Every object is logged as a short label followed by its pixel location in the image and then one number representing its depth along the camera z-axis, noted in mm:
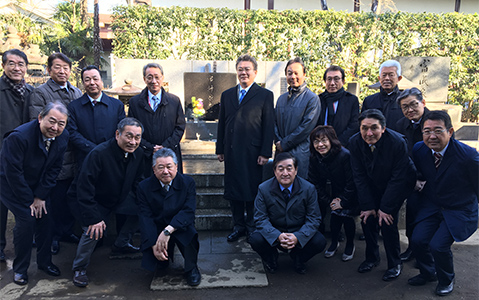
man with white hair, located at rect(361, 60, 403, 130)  4023
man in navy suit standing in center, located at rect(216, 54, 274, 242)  3908
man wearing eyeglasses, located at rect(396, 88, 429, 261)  3473
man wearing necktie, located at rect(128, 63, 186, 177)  3898
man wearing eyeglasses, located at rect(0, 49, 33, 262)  3803
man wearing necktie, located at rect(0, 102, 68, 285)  3061
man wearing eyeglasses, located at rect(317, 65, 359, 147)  4102
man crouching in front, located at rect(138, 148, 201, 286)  3186
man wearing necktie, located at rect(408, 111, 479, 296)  2975
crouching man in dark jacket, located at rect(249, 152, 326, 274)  3301
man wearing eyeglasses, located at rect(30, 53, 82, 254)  3771
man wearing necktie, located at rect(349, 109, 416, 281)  3248
